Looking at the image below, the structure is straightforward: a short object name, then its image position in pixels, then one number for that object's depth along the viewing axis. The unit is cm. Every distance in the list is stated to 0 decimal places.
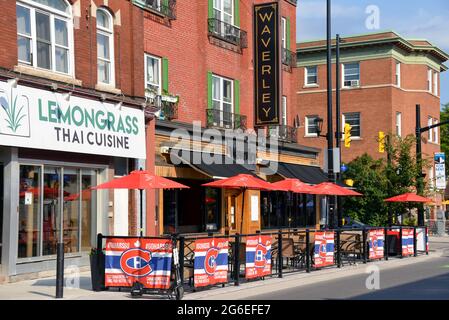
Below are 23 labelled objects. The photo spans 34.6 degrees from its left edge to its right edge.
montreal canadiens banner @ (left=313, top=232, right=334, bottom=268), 1959
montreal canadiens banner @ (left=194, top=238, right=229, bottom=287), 1478
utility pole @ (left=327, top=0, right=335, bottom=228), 2522
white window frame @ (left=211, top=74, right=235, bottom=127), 2673
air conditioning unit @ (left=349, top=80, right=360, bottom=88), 4819
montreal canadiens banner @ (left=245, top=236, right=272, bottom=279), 1670
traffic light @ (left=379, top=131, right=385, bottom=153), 3189
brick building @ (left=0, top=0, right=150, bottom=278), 1639
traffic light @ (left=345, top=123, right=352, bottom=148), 3025
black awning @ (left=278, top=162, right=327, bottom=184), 2984
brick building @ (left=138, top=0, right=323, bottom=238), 2308
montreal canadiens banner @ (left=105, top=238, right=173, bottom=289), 1423
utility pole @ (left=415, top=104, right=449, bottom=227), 2983
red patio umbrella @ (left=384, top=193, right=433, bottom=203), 2663
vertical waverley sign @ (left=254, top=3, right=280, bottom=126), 2773
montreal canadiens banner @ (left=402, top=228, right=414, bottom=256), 2428
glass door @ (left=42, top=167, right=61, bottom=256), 1769
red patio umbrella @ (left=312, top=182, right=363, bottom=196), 2404
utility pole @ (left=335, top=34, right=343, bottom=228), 2848
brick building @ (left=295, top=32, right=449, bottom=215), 4716
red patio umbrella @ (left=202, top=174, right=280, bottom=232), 2120
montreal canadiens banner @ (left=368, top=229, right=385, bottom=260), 2245
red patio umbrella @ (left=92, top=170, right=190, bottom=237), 1555
